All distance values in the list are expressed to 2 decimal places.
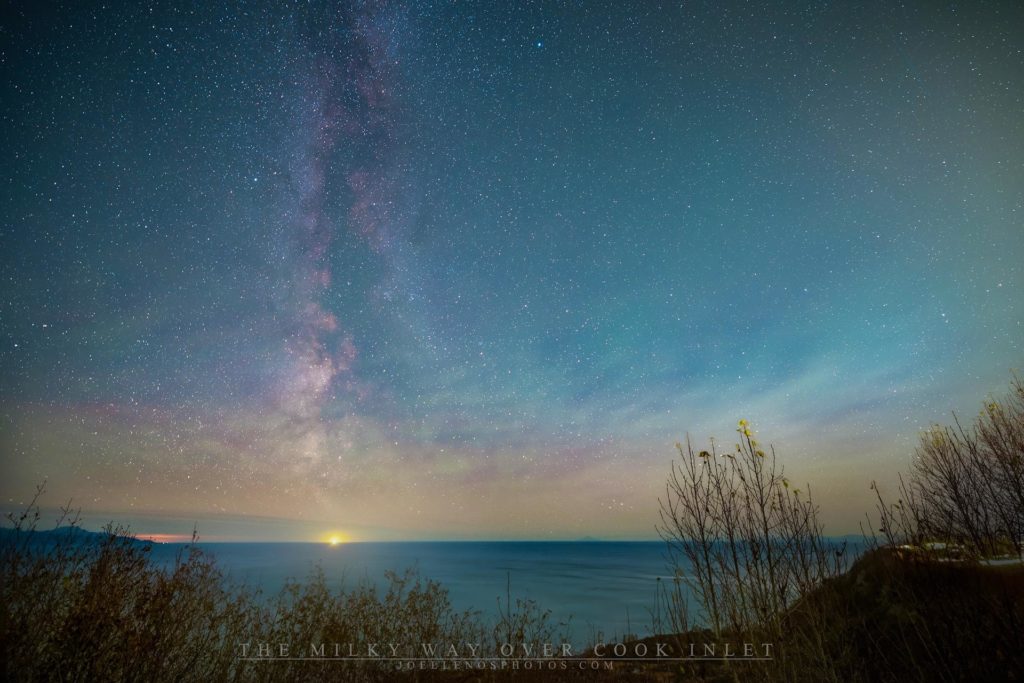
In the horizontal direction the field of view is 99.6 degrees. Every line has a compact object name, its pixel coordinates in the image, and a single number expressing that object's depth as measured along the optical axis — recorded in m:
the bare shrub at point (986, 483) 11.25
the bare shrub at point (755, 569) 5.97
